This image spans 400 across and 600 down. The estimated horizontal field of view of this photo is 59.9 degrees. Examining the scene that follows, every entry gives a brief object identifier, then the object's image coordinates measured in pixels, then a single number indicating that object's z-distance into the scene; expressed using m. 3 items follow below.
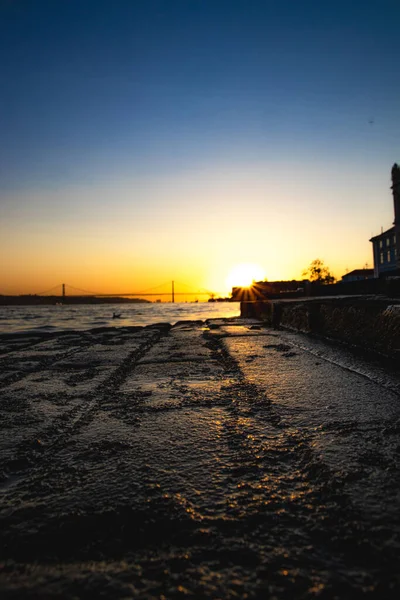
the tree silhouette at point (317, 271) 69.38
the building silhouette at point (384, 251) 45.32
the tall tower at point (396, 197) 35.06
